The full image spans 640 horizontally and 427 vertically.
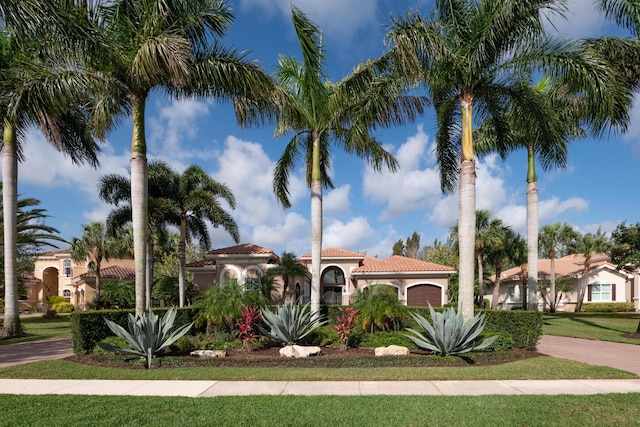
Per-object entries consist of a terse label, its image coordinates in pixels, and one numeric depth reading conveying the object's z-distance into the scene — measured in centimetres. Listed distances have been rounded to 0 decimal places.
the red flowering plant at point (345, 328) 1111
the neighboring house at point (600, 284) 3575
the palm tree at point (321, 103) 1283
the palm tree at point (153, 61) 1027
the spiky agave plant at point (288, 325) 1140
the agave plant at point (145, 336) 943
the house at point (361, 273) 2509
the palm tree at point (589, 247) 3247
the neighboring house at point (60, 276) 4041
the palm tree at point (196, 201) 2367
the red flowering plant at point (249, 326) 1140
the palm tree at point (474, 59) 1070
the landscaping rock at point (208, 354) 1003
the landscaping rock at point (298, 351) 1017
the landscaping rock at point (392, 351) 1029
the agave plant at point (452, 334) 974
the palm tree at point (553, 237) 3247
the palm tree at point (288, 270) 2398
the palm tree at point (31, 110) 1125
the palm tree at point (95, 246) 3094
